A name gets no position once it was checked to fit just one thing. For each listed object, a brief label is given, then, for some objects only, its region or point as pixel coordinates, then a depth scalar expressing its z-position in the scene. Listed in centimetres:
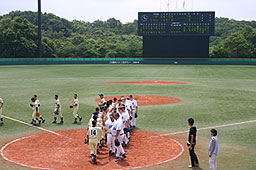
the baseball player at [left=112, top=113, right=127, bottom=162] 1110
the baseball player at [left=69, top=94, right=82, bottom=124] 1758
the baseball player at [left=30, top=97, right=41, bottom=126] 1689
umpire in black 1057
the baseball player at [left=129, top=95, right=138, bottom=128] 1575
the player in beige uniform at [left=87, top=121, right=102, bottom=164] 1111
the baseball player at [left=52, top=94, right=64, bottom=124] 1733
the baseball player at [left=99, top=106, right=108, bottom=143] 1279
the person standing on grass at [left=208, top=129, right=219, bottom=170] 962
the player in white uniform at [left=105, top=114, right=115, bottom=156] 1137
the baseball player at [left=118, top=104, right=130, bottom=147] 1241
